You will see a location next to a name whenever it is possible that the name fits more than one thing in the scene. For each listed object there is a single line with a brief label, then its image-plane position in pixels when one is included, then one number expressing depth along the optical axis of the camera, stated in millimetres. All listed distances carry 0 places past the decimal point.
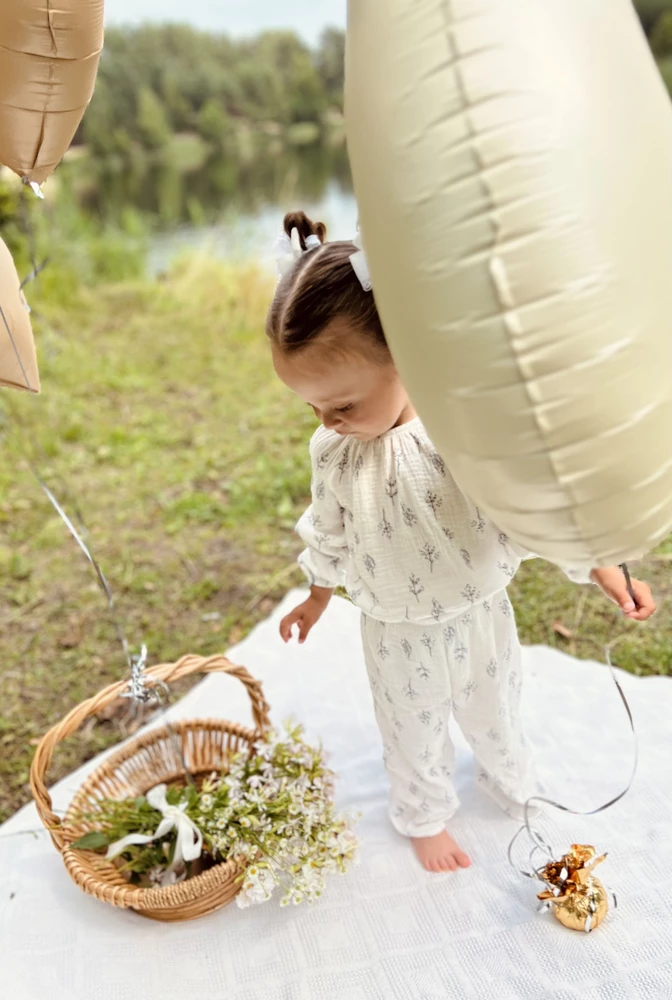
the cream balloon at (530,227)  647
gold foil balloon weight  1209
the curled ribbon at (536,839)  1297
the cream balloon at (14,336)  1296
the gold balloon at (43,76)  1031
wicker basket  1254
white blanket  1211
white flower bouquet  1265
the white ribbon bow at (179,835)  1301
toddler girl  1001
